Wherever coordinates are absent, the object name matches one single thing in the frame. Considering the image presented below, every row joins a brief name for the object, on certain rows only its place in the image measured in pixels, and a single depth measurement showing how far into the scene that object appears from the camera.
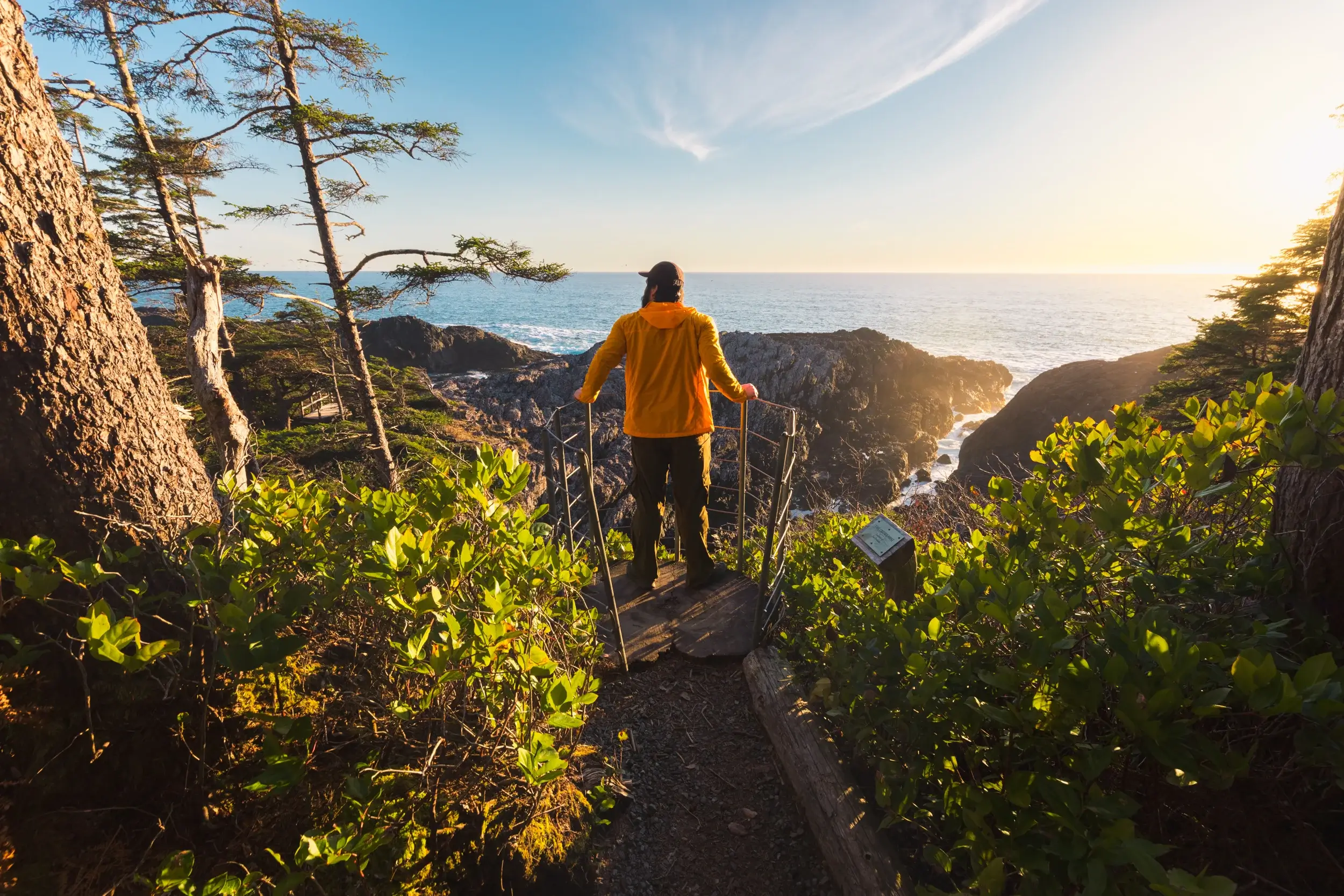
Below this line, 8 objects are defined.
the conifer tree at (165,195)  5.81
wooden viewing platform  3.48
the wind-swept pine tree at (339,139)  8.15
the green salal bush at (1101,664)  0.99
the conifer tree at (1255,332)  9.95
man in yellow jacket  3.24
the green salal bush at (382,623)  1.24
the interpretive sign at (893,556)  2.64
